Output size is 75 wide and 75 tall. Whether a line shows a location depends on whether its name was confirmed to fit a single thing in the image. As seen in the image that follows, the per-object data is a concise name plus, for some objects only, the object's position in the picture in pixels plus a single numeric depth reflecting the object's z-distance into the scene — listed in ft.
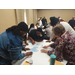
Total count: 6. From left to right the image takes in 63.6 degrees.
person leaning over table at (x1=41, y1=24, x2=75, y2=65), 3.31
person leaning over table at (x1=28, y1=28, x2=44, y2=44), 6.86
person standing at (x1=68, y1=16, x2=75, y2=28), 13.43
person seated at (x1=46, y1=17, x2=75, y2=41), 5.79
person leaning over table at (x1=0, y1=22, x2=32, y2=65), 3.07
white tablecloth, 3.30
